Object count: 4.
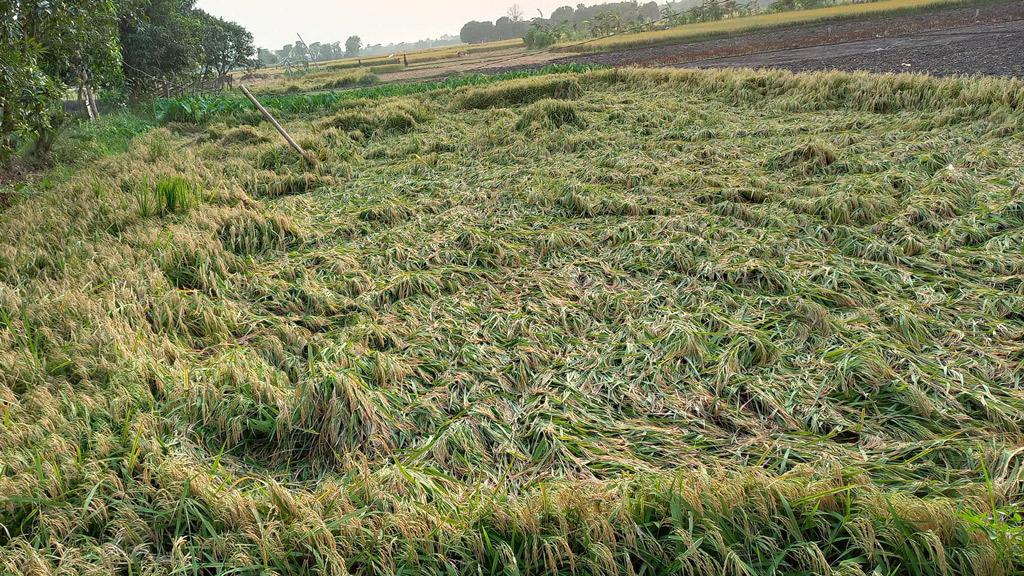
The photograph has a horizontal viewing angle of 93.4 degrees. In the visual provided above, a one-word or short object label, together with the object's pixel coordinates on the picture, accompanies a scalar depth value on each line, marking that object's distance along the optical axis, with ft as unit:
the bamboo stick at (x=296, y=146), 24.63
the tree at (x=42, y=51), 19.24
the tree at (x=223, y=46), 109.29
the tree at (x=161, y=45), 76.69
